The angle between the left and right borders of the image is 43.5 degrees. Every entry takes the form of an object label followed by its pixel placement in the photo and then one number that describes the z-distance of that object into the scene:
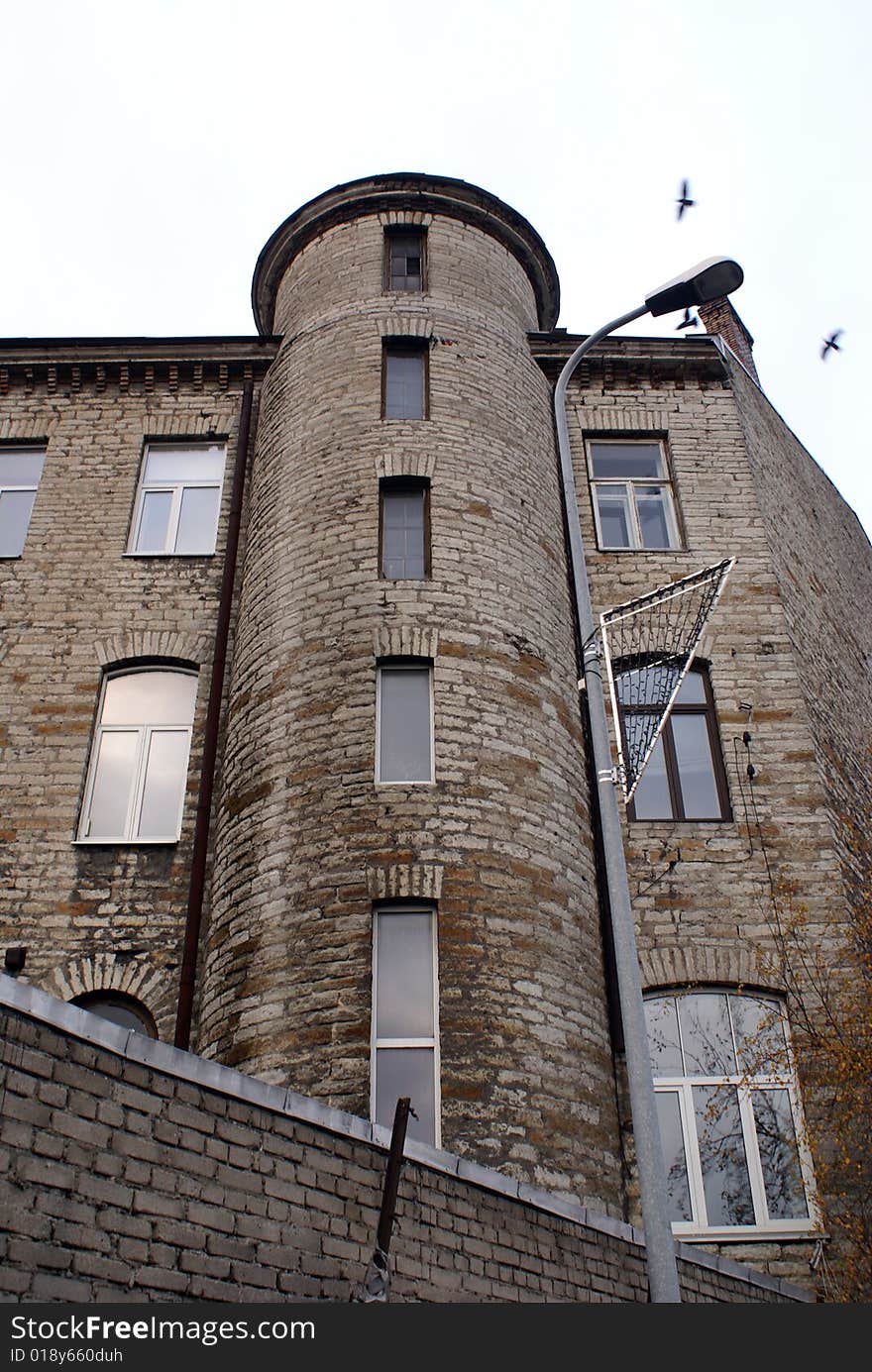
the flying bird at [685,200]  18.25
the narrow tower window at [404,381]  14.96
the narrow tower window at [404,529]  13.35
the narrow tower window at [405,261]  16.48
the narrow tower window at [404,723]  11.70
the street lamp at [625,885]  6.21
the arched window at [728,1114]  10.73
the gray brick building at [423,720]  10.39
